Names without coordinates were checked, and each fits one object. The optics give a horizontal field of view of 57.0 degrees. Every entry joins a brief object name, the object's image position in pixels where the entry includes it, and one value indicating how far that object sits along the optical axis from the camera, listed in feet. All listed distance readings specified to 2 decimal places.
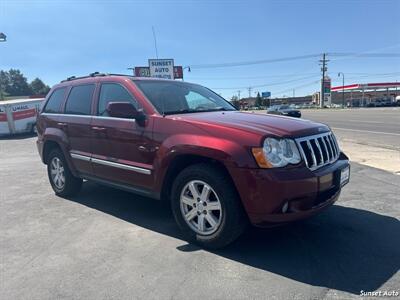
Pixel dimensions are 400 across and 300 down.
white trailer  74.95
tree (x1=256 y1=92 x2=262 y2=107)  362.33
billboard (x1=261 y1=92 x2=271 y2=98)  390.42
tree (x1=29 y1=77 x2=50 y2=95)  392.16
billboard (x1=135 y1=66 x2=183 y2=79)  81.60
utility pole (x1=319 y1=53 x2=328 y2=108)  265.34
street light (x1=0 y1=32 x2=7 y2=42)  95.35
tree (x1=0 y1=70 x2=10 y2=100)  375.45
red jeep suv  11.21
